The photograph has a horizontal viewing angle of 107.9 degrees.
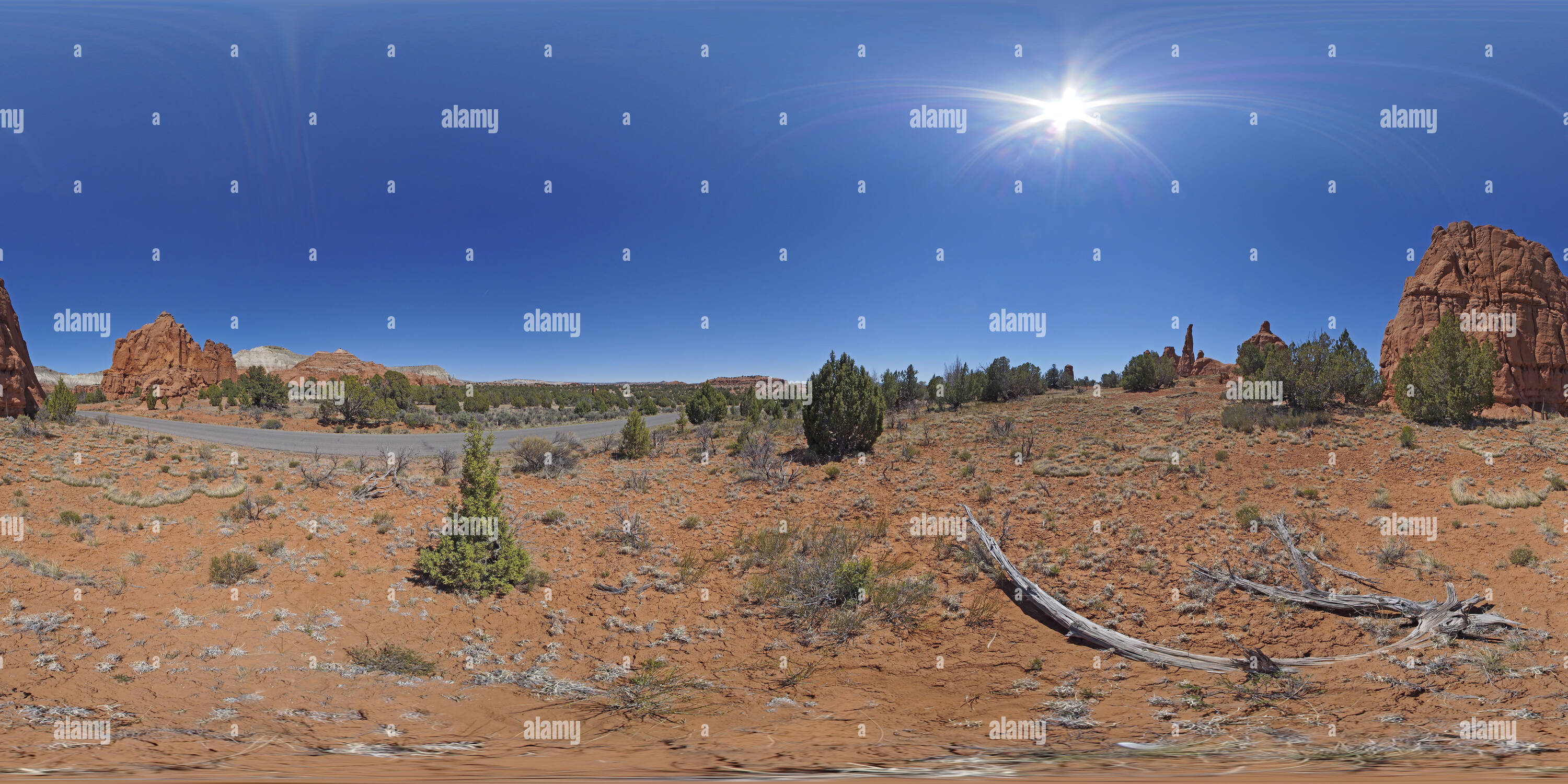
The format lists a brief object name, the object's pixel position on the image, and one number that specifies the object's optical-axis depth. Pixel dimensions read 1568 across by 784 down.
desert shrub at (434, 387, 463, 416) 47.00
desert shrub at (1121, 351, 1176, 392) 45.81
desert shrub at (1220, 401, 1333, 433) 21.88
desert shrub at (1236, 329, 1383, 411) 25.03
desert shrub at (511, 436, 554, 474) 17.78
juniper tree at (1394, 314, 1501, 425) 20.89
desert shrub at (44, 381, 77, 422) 21.61
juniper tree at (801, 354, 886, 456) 19.28
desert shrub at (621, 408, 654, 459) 20.92
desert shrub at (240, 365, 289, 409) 40.94
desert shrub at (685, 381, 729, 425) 34.12
